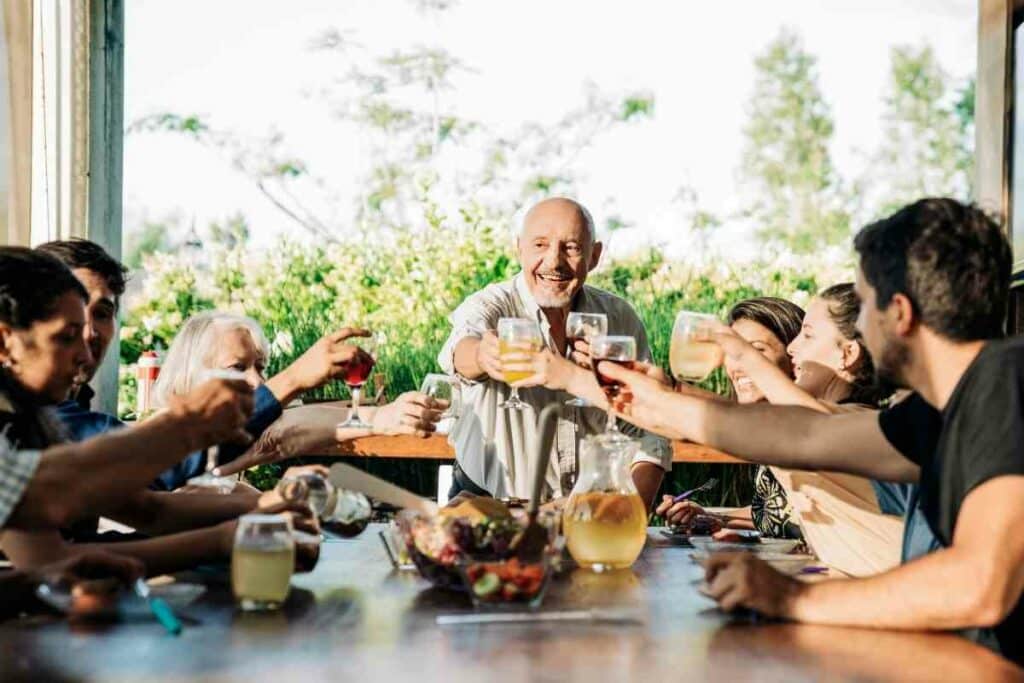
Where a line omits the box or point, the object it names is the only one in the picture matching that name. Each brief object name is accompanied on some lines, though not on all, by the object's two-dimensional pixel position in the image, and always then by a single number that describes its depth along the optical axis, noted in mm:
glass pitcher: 2697
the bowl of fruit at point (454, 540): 2291
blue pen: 1938
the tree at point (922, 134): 12391
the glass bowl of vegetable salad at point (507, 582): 2146
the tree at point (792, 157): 12727
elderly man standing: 4469
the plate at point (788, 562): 2766
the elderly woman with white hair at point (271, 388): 3219
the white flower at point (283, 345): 6561
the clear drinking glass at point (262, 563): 2154
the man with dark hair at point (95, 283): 3777
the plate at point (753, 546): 3006
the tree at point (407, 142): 10141
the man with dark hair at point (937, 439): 1969
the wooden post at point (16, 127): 4512
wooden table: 1701
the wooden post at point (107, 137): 5059
